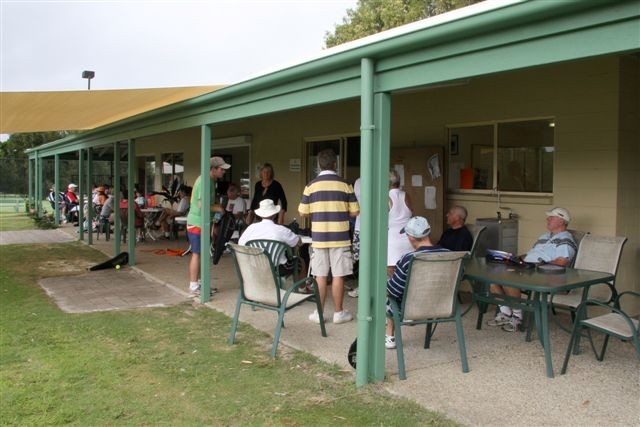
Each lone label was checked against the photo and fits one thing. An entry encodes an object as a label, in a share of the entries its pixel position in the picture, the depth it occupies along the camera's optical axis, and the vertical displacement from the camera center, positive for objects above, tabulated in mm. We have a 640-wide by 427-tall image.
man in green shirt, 6402 -250
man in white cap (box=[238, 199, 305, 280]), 5184 -358
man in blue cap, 3869 -469
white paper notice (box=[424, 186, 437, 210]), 6762 -34
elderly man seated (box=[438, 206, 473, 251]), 5445 -384
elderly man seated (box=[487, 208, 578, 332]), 4781 -474
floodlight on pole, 18812 +3927
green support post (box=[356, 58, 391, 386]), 3682 -232
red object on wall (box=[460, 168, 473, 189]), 6586 +192
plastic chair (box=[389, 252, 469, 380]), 3730 -672
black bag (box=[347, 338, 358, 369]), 3926 -1115
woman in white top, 5330 -164
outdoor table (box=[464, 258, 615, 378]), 3766 -592
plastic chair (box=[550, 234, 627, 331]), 4520 -554
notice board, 6691 +171
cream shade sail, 8414 +1354
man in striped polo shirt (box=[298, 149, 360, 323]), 4906 -249
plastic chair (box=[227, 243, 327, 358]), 4324 -743
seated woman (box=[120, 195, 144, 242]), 11359 -530
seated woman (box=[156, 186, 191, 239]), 11070 -411
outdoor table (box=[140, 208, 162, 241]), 11859 -563
